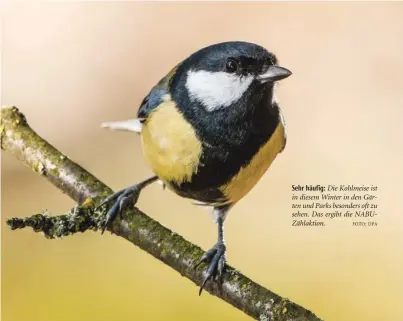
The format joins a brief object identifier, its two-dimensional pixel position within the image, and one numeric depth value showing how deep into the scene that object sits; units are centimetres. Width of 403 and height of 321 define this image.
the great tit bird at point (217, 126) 170
